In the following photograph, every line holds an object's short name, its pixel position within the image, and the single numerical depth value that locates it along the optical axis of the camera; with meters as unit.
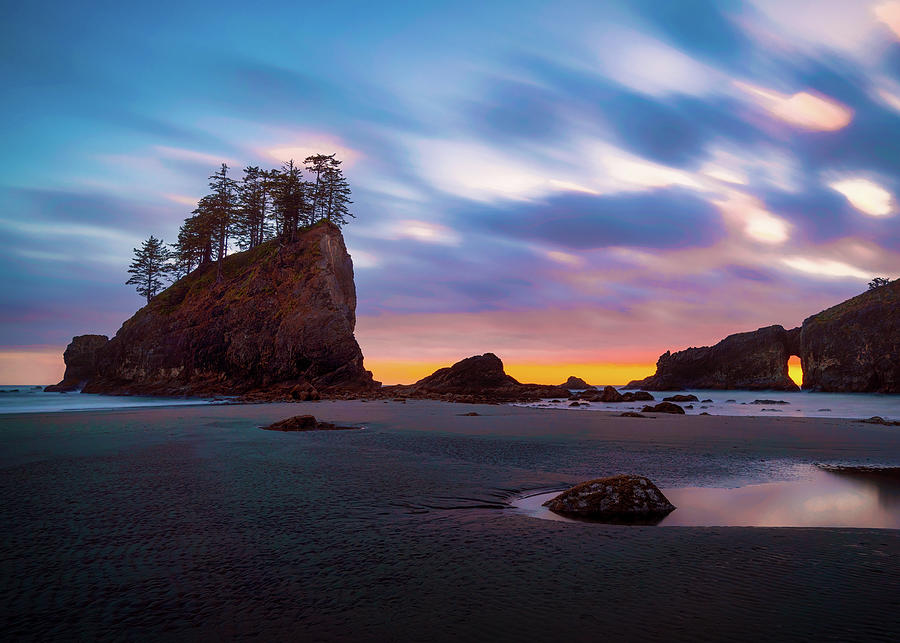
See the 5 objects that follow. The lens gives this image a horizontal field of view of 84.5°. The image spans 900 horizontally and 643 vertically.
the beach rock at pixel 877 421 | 26.49
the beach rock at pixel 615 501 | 7.73
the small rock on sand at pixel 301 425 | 20.30
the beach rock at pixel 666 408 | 35.62
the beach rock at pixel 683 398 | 54.83
